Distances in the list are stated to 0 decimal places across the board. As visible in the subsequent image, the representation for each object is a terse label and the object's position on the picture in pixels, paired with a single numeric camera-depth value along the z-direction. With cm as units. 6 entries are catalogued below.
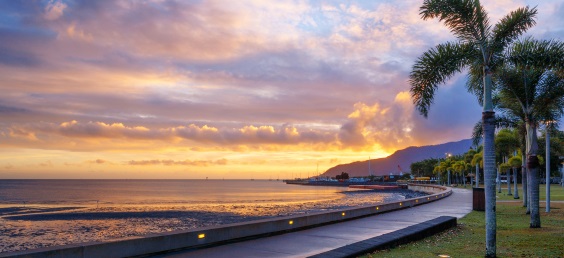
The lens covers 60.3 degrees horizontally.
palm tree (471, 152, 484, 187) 6132
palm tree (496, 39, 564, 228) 1789
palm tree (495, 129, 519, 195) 3512
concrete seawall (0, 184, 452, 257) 893
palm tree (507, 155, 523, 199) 3718
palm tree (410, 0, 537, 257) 1328
